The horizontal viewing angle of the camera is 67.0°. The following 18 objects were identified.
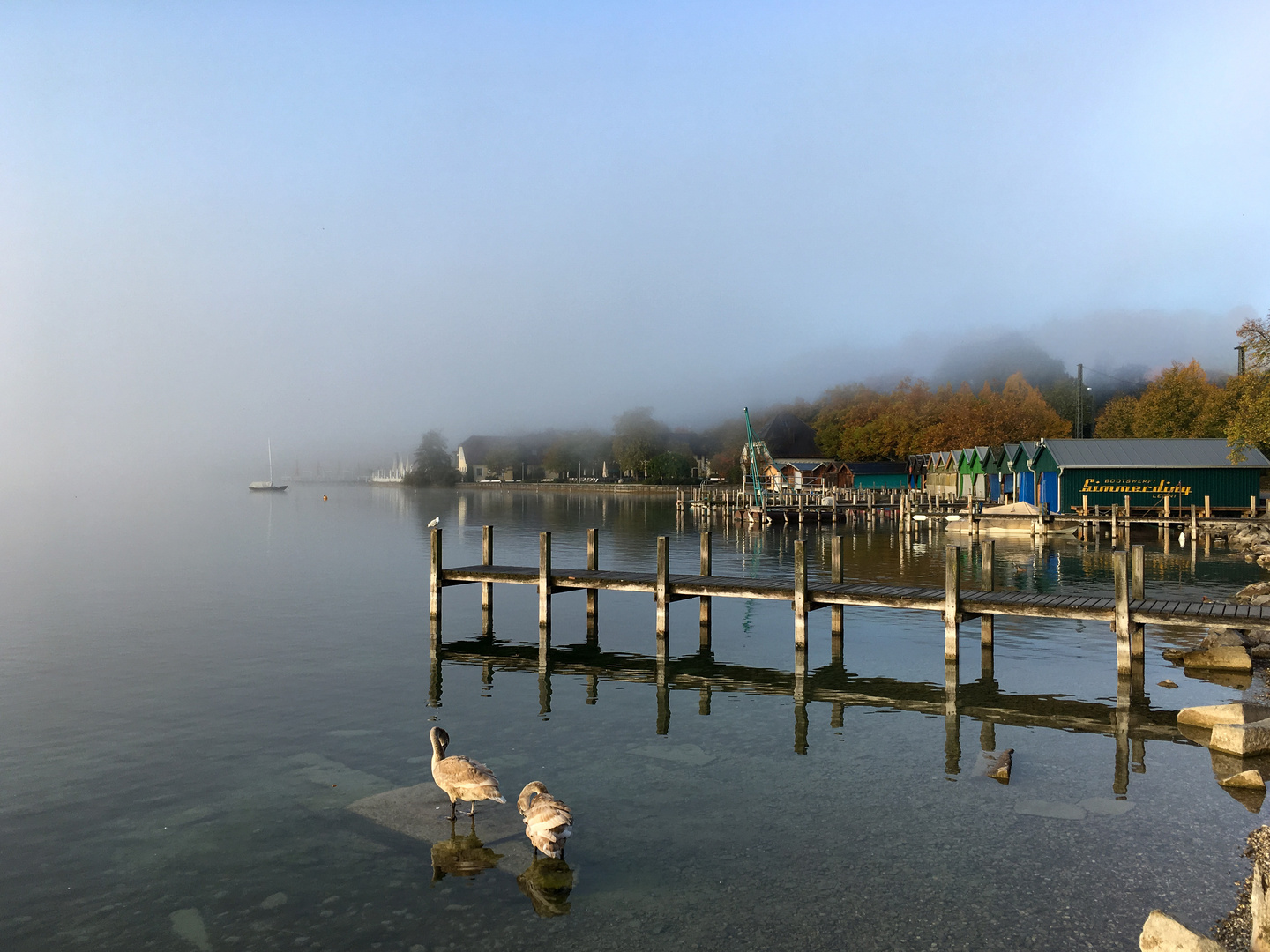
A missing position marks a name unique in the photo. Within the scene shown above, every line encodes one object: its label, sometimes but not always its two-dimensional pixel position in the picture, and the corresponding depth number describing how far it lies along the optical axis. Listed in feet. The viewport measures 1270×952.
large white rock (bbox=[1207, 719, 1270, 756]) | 53.31
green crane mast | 296.22
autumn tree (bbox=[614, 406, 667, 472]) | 612.70
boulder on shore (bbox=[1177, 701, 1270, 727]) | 56.59
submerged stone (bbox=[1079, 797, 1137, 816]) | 46.67
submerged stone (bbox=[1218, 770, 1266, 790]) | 48.44
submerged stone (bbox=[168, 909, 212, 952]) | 35.12
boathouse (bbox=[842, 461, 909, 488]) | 389.03
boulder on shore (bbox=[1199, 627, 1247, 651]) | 79.36
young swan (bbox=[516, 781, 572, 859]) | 40.27
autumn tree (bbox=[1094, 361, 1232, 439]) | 304.91
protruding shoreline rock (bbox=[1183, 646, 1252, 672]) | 74.84
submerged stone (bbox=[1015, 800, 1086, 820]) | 46.16
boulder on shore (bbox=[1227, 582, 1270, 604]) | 103.60
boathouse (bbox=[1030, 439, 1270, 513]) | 215.72
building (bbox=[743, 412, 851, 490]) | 370.73
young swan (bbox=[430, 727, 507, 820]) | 43.83
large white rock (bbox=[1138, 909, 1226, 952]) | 29.58
